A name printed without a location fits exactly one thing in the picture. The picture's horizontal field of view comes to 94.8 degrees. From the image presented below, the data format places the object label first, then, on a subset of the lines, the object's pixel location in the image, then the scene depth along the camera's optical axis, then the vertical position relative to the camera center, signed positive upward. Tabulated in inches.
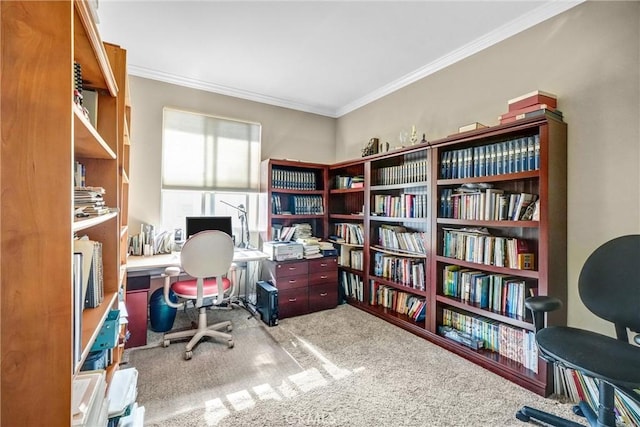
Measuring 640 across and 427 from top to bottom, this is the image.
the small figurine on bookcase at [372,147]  137.0 +30.4
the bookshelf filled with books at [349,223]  139.0 -5.9
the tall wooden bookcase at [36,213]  26.0 -0.2
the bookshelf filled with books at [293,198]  139.8 +7.0
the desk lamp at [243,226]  141.5 -7.0
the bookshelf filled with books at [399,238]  112.0 -10.5
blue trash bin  109.6 -38.7
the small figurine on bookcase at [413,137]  120.3 +31.4
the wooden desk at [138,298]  96.3 -28.6
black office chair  51.5 -25.4
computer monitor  123.9 -5.4
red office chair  91.7 -20.7
